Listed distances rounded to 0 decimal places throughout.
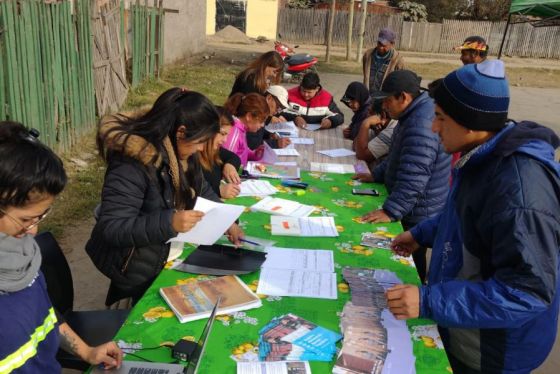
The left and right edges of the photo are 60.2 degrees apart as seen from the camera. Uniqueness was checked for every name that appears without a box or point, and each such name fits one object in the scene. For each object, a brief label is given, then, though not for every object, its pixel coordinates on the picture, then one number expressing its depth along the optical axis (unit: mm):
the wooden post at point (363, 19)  18016
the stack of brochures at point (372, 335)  1597
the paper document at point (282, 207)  2928
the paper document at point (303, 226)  2641
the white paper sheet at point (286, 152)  4332
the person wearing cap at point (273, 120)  4195
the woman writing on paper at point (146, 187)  2053
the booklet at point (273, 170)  3682
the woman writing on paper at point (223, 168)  2912
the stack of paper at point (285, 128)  5015
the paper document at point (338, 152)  4445
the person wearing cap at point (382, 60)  6680
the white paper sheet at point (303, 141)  4773
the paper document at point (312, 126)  5439
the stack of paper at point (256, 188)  3273
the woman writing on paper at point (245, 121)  3797
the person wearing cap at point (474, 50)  5266
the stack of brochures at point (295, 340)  1637
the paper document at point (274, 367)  1555
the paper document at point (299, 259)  2248
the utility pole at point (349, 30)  18459
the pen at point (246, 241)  2453
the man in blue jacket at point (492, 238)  1459
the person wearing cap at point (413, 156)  2875
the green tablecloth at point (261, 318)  1640
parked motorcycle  11406
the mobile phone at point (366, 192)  3383
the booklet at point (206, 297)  1839
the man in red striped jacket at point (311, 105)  5539
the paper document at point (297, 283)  2020
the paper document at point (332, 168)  3936
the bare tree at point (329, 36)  18934
